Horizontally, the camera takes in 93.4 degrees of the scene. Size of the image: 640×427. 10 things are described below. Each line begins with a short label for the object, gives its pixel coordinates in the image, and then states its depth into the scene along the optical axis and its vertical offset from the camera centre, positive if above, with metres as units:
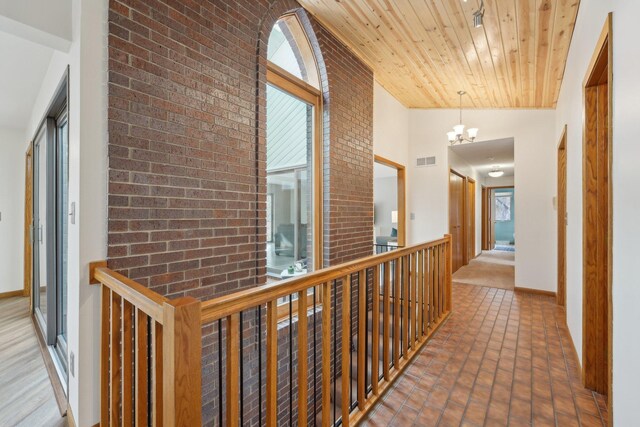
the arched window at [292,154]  2.77 +0.58
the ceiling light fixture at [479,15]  2.35 +1.54
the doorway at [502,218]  10.53 -0.32
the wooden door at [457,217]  5.40 -0.13
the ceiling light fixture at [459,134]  4.25 +1.10
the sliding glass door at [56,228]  2.36 -0.12
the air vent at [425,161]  5.14 +0.85
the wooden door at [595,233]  1.94 -0.15
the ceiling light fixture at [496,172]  7.56 +0.98
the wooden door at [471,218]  6.99 -0.20
